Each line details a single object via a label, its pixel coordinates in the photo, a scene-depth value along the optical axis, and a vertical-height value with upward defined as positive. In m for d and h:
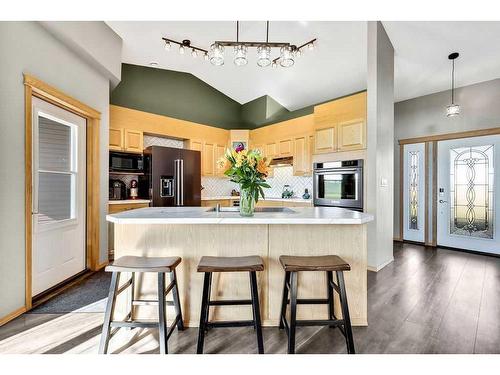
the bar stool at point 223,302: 1.48 -0.67
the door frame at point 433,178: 4.26 +0.17
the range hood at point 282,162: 4.77 +0.52
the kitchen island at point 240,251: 1.86 -0.51
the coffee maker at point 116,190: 3.90 -0.06
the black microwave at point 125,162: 3.78 +0.41
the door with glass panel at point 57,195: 2.38 -0.10
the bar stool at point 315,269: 1.48 -0.64
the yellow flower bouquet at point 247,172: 1.89 +0.12
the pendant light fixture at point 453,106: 3.32 +1.18
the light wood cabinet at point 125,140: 3.85 +0.79
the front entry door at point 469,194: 3.81 -0.12
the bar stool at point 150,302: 1.46 -0.66
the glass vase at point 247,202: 1.92 -0.13
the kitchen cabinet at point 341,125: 3.37 +0.95
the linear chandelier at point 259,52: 2.53 +1.48
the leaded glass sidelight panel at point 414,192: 4.53 -0.10
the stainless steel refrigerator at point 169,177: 4.04 +0.17
